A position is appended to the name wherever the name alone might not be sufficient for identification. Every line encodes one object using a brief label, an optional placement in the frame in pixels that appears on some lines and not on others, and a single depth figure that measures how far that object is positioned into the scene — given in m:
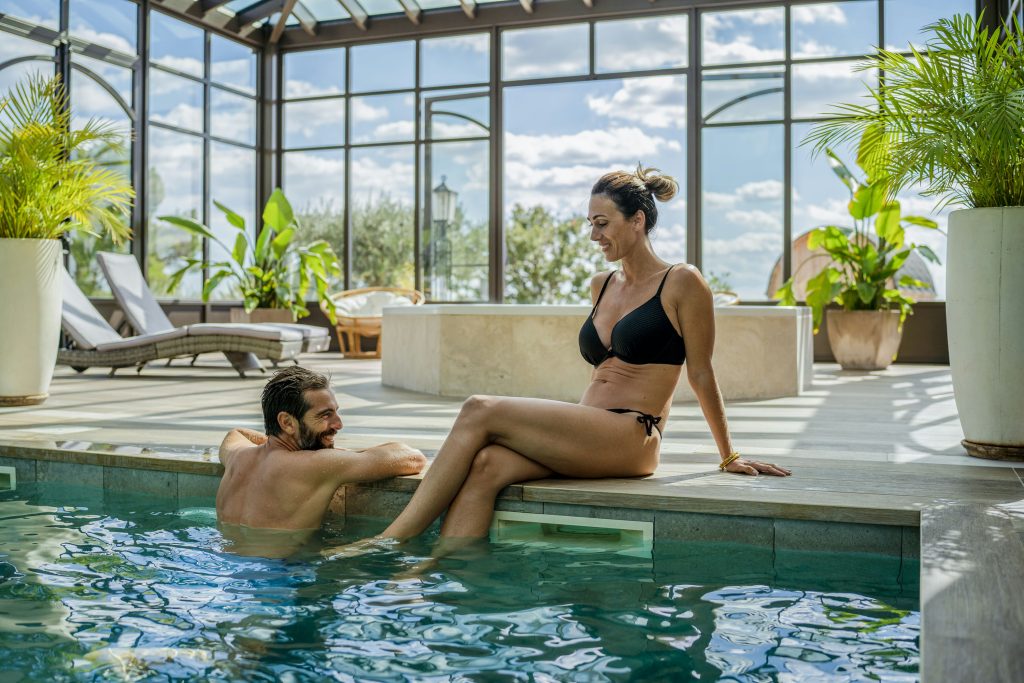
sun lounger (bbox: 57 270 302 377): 7.73
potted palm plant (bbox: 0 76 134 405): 5.25
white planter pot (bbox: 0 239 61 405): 5.23
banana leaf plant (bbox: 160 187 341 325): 10.38
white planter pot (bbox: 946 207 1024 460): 3.27
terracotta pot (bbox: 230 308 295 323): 10.27
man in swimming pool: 2.80
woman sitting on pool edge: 2.70
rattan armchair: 11.38
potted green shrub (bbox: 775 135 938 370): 8.97
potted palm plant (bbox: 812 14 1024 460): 3.28
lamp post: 12.58
